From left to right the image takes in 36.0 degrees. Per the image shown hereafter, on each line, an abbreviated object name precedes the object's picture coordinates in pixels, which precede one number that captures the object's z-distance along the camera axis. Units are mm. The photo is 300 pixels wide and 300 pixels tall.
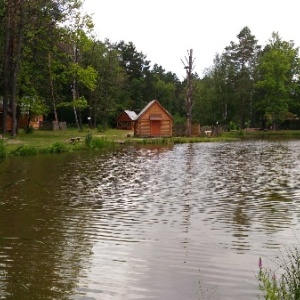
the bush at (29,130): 46469
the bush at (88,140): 34747
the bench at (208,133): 59638
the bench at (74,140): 36562
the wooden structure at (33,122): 59781
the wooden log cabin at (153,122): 55500
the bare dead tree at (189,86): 56578
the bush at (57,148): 31125
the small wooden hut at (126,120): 70938
